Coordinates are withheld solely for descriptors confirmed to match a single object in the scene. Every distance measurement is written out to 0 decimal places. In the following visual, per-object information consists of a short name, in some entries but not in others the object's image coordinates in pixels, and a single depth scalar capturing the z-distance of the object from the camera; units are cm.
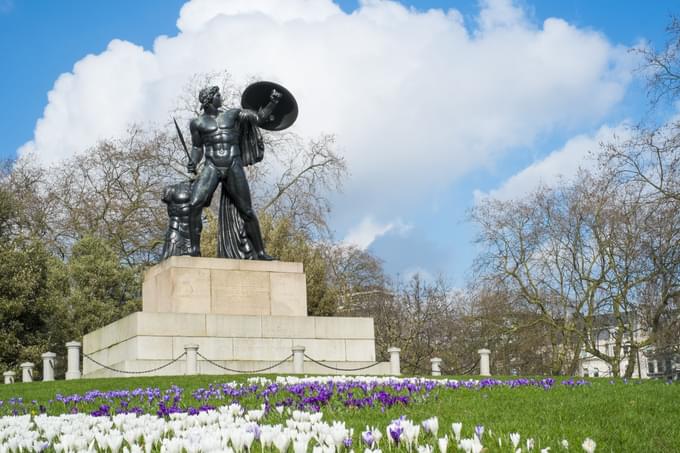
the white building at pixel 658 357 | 3283
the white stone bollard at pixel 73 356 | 2181
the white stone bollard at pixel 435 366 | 2264
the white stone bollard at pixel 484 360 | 2277
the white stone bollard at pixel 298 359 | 1945
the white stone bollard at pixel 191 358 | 1855
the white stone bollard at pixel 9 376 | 2503
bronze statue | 2111
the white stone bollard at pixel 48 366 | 2231
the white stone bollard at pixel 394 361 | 2136
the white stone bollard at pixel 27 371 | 2461
